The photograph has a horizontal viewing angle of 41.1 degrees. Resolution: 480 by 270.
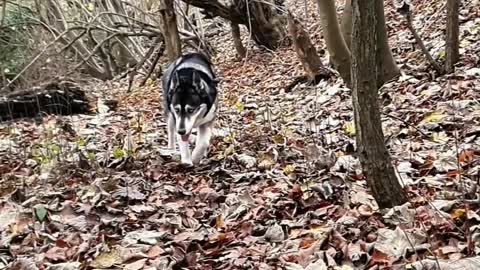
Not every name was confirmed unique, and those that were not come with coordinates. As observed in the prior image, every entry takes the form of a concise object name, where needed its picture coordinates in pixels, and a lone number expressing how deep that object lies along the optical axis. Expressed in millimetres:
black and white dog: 6434
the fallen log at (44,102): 10383
